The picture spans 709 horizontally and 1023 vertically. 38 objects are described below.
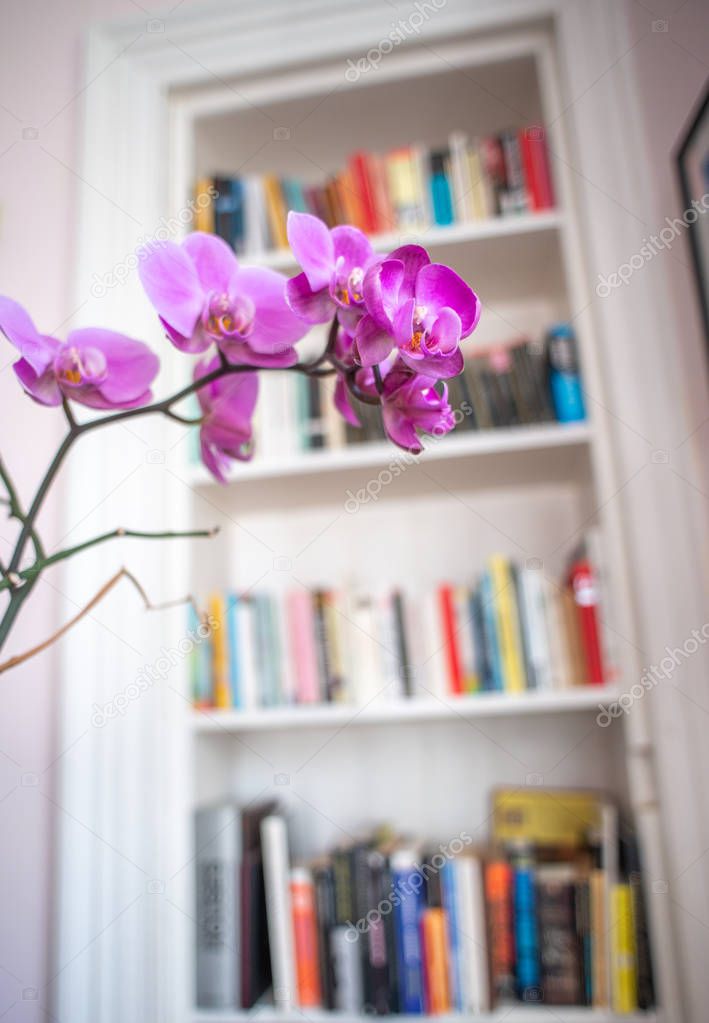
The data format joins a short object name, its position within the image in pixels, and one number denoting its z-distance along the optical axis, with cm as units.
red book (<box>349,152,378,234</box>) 143
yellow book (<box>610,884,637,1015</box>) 109
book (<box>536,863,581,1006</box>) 112
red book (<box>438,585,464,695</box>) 127
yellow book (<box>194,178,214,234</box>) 148
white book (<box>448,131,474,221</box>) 142
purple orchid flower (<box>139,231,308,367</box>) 42
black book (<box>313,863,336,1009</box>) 116
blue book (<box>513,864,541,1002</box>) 114
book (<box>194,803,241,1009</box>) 121
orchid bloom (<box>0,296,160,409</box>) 43
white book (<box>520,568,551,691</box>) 124
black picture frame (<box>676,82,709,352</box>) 101
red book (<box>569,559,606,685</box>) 122
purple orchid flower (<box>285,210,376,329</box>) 40
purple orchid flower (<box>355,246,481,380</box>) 37
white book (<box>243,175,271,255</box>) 147
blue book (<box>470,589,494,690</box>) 126
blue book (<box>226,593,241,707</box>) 132
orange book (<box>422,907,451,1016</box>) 113
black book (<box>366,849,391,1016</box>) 114
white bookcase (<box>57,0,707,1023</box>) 119
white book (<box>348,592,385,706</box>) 128
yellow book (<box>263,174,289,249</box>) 148
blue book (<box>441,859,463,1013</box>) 113
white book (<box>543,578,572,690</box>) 124
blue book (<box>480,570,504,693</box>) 125
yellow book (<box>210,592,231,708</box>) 133
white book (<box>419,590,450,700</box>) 127
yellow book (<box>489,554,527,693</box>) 124
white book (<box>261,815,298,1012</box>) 118
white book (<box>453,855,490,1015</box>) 112
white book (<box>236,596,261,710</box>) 132
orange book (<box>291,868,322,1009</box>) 118
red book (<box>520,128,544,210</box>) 139
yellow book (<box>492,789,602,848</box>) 135
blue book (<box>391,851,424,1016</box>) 113
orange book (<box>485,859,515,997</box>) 115
